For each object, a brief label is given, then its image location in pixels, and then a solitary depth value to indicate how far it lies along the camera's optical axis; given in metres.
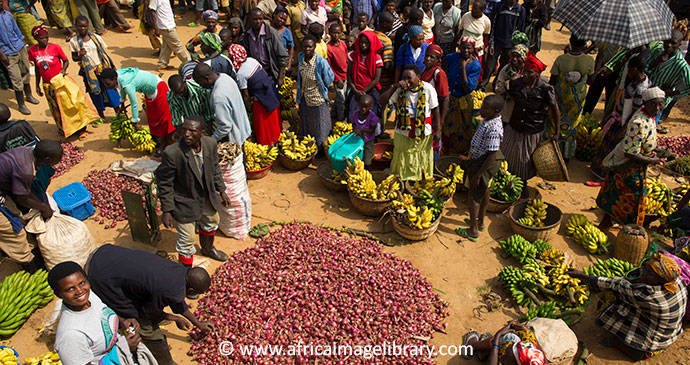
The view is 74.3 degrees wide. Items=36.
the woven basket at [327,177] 6.43
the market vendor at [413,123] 5.46
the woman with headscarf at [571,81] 6.30
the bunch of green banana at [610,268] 4.89
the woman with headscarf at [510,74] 5.79
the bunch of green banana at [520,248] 5.27
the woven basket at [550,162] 5.68
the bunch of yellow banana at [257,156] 6.64
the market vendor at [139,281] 3.35
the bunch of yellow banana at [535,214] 5.73
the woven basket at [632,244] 5.21
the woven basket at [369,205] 5.84
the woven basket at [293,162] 6.88
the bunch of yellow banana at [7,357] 3.54
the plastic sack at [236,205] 5.17
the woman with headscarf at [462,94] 6.60
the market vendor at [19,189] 4.21
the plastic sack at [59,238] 4.64
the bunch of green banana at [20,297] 4.38
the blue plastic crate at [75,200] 5.68
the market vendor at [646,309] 3.86
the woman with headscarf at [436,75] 5.76
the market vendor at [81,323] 2.82
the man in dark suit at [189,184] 4.32
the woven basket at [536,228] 5.49
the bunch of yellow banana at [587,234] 5.56
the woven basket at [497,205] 6.02
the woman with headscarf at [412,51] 6.48
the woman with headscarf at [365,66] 6.81
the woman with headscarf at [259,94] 6.47
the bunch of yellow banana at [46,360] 3.61
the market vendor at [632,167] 5.02
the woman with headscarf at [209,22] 7.21
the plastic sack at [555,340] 3.79
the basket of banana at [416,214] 5.44
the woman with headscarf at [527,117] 5.60
